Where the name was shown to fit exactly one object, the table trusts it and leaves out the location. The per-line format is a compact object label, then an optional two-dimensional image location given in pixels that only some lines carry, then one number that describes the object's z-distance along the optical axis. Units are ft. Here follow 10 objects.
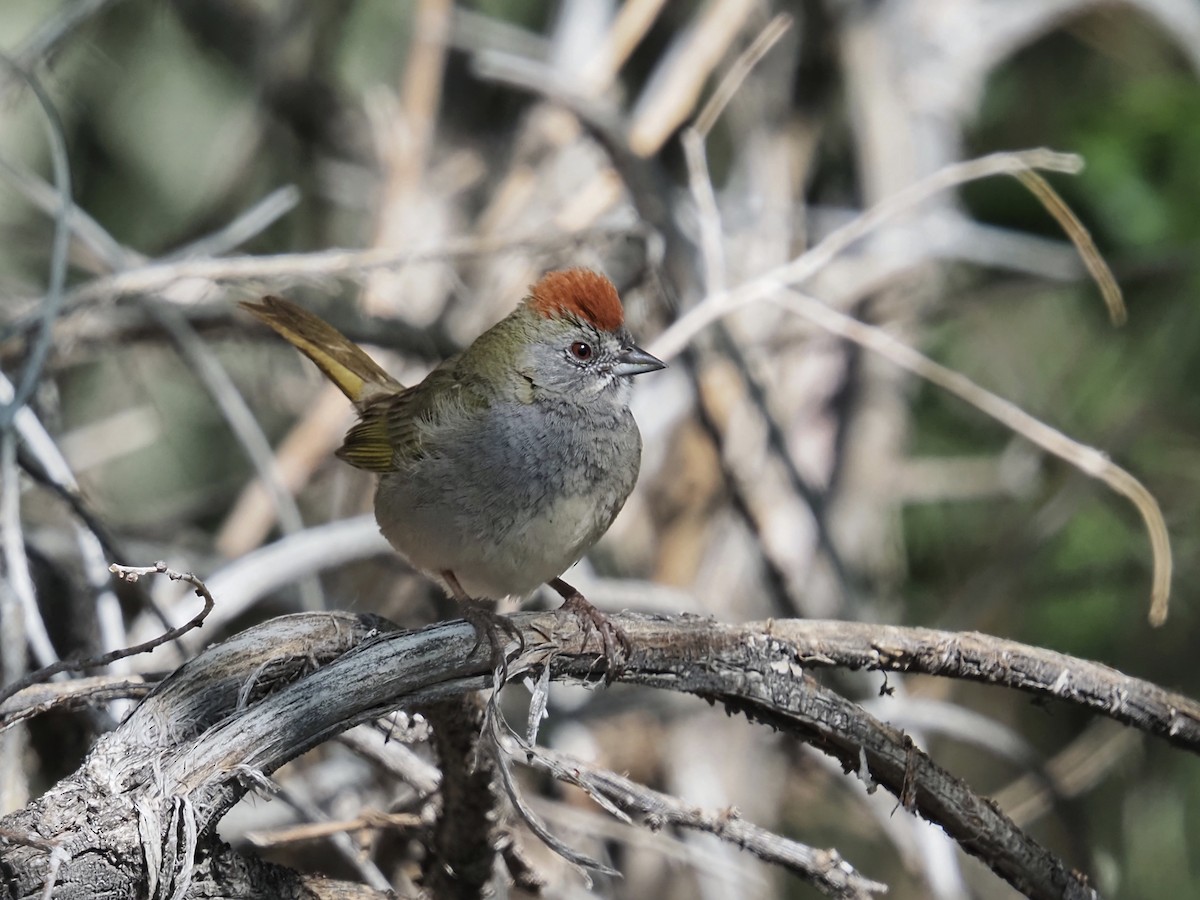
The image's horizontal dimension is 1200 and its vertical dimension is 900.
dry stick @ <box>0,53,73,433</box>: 20.11
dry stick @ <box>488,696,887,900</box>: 15.30
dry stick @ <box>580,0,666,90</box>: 34.78
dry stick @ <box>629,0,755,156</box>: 34.35
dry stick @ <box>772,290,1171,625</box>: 19.62
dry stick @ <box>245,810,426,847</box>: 18.11
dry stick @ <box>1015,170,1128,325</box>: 21.21
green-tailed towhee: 20.67
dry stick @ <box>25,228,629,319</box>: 23.99
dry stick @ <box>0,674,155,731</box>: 14.88
